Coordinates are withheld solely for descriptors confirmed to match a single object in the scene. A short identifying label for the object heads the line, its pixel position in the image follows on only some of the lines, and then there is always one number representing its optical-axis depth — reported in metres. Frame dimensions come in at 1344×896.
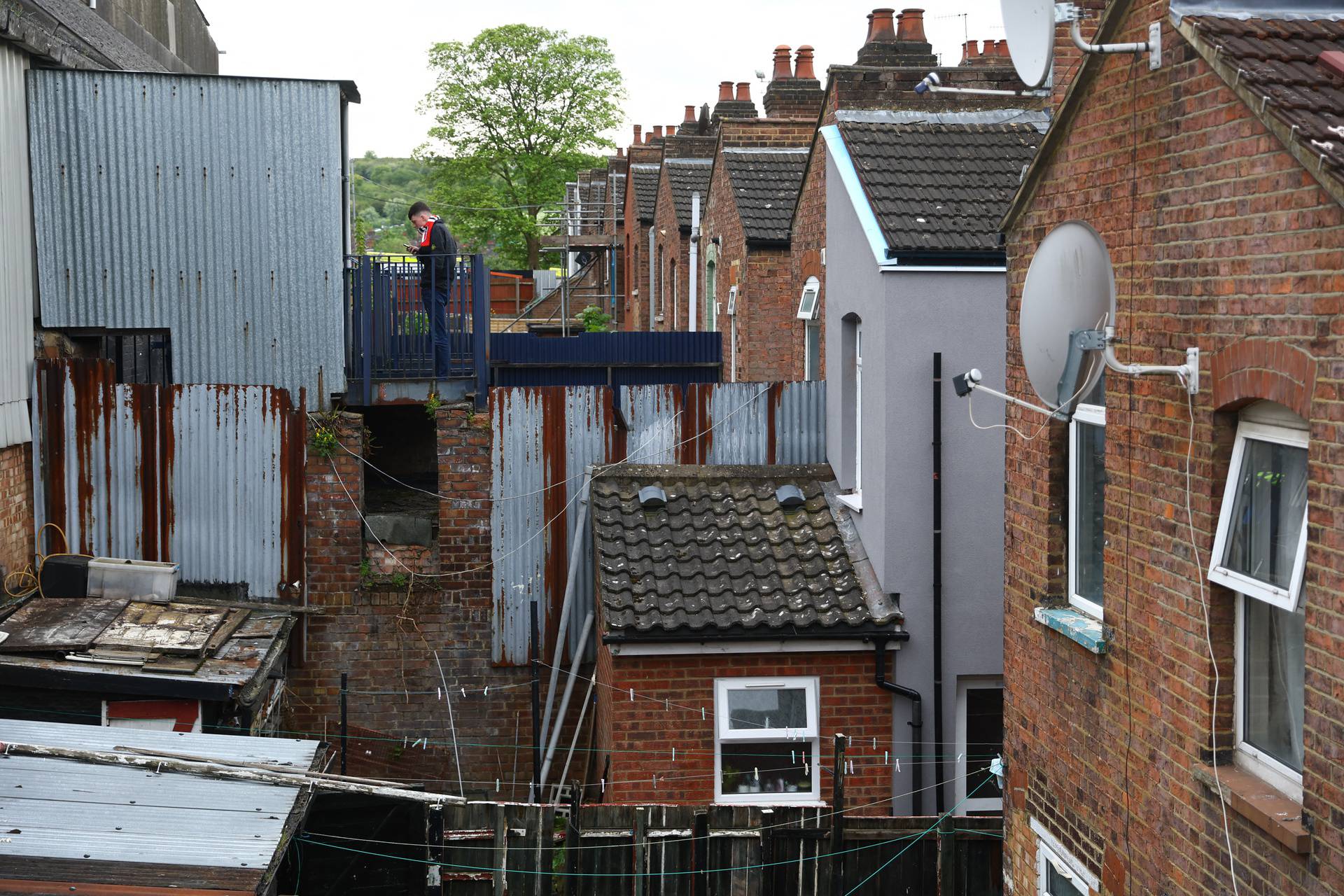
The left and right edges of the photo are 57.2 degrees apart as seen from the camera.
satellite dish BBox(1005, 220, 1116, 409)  5.52
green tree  52.09
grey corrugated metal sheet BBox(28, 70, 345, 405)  11.68
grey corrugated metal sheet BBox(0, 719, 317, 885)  6.57
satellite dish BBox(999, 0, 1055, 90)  5.74
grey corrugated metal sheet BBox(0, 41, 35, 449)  10.52
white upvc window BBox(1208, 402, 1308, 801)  4.49
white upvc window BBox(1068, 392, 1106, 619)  6.24
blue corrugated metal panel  19.77
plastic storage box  10.41
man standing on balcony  12.59
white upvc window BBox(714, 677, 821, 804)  9.73
